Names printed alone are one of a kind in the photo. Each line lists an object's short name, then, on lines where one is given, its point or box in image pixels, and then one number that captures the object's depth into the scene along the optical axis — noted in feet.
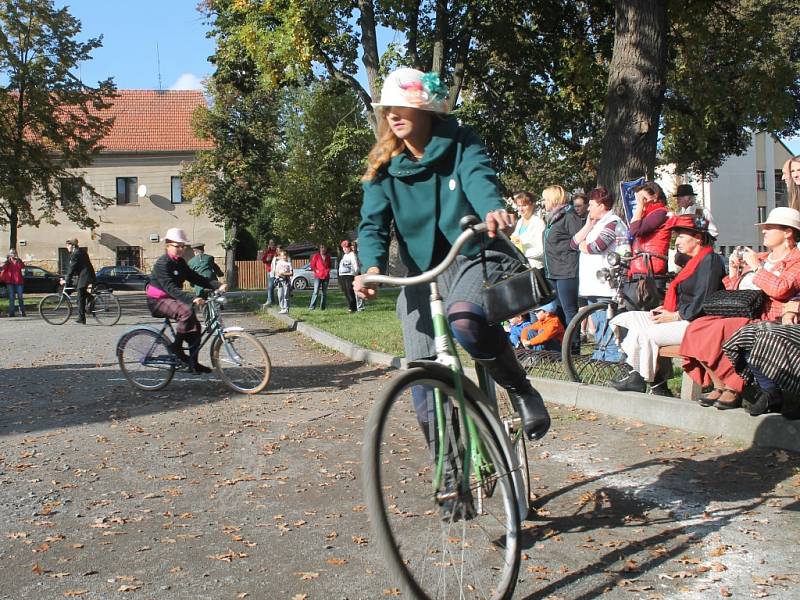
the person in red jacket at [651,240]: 28.14
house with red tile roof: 191.93
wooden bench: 23.36
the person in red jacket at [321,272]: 80.75
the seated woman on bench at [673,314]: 23.36
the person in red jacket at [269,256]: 88.69
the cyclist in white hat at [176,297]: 34.58
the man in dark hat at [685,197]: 33.30
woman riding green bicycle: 12.87
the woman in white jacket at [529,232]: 36.63
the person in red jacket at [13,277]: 86.69
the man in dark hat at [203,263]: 52.42
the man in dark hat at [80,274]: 74.33
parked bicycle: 27.81
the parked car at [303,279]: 171.63
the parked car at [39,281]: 163.53
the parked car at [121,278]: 174.91
